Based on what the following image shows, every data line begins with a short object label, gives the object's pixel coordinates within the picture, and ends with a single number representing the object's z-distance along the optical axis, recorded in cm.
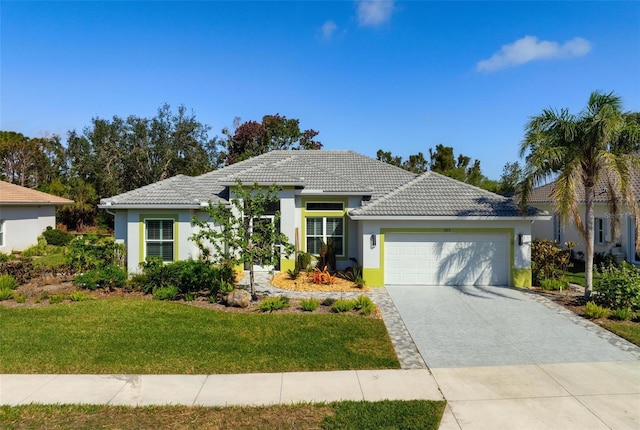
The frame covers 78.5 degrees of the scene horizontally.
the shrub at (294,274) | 1566
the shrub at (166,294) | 1264
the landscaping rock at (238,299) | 1184
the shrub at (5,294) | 1283
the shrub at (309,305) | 1138
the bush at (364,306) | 1129
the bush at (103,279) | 1388
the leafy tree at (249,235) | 1222
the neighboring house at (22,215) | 2433
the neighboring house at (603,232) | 1878
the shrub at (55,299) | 1238
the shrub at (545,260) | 1516
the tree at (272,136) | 4619
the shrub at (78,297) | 1256
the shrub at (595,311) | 1098
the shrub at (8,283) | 1381
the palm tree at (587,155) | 1160
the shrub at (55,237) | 2708
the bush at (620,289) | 1143
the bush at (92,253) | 1531
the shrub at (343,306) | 1137
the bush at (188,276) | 1314
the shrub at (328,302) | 1197
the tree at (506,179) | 3488
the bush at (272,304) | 1142
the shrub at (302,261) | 1695
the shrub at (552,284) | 1437
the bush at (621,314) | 1075
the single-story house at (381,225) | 1511
